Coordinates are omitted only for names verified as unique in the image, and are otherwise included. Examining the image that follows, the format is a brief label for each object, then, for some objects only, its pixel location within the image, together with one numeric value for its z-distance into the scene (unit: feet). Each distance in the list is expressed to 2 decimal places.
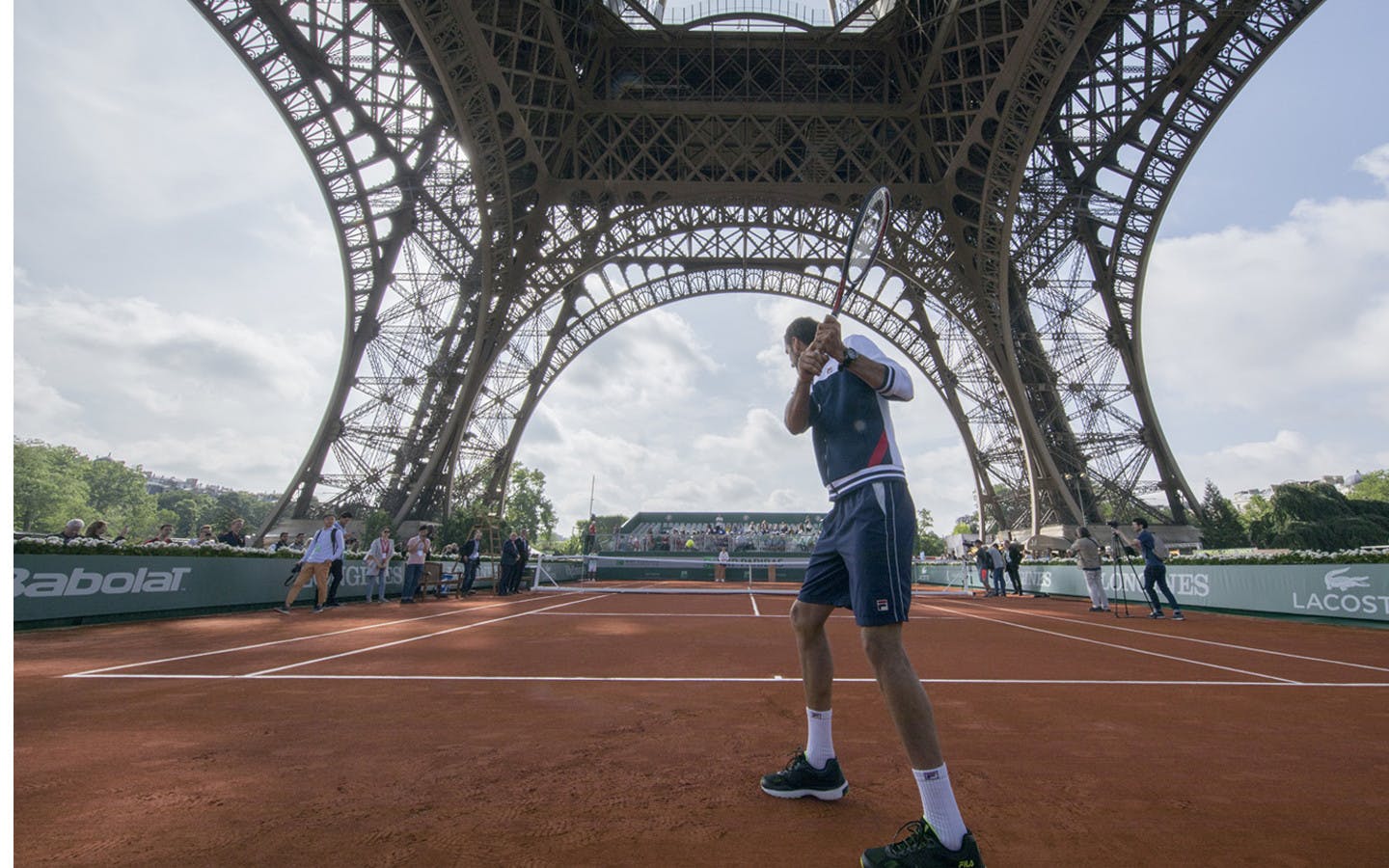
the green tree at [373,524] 73.26
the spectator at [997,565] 64.59
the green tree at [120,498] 212.02
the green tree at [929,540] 263.49
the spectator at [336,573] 39.37
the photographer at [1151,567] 36.78
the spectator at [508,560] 52.34
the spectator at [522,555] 53.76
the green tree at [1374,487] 198.67
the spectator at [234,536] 40.55
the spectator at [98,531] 31.66
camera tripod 42.75
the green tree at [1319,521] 80.38
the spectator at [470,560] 52.97
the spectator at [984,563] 67.26
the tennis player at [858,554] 6.74
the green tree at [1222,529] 84.33
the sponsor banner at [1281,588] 33.24
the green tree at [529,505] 217.15
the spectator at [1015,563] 66.08
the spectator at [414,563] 45.27
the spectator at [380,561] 46.01
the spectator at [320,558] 35.29
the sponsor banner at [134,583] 26.55
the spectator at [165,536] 34.40
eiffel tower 65.67
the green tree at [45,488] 164.35
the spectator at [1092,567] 43.27
